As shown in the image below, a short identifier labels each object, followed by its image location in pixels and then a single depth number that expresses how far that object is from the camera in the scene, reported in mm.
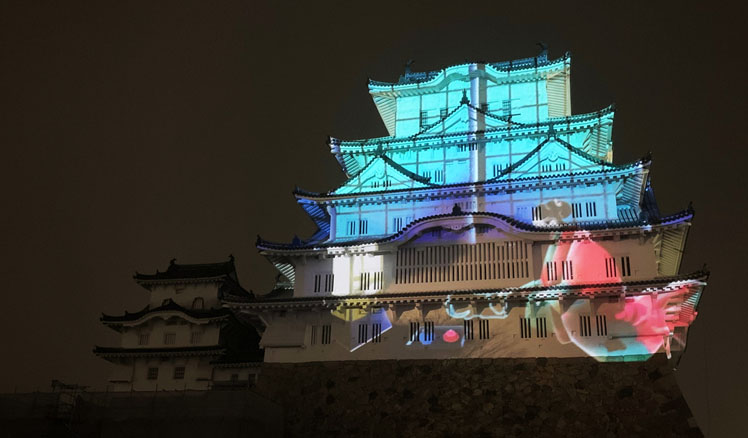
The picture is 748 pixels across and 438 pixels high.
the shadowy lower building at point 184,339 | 37594
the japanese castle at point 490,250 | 29516
